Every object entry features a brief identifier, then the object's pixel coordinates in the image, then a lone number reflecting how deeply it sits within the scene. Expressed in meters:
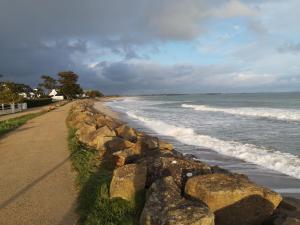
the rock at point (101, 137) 6.62
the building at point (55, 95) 68.87
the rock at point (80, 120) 10.14
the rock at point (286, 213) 2.76
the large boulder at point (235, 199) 3.16
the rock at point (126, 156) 5.26
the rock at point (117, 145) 6.23
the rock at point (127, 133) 7.92
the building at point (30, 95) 65.86
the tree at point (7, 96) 25.72
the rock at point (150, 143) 6.36
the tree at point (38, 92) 65.26
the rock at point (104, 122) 10.14
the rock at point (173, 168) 3.97
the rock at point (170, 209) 2.54
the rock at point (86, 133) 7.40
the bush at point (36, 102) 32.79
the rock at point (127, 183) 3.60
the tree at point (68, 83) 70.46
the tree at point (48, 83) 74.04
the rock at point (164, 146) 6.66
